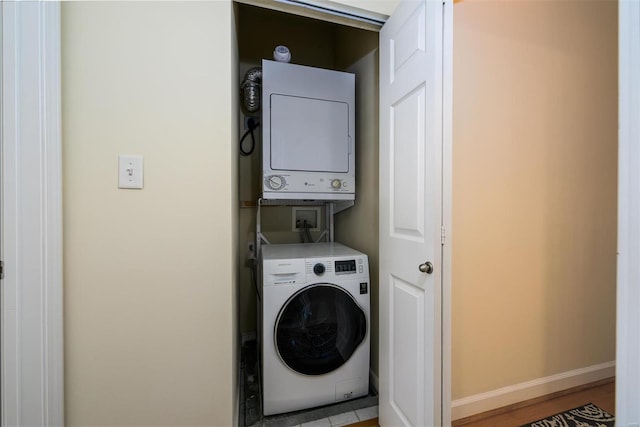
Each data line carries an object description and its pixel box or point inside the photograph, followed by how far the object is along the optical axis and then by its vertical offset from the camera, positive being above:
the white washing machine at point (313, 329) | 1.40 -0.66
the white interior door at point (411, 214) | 0.95 -0.02
